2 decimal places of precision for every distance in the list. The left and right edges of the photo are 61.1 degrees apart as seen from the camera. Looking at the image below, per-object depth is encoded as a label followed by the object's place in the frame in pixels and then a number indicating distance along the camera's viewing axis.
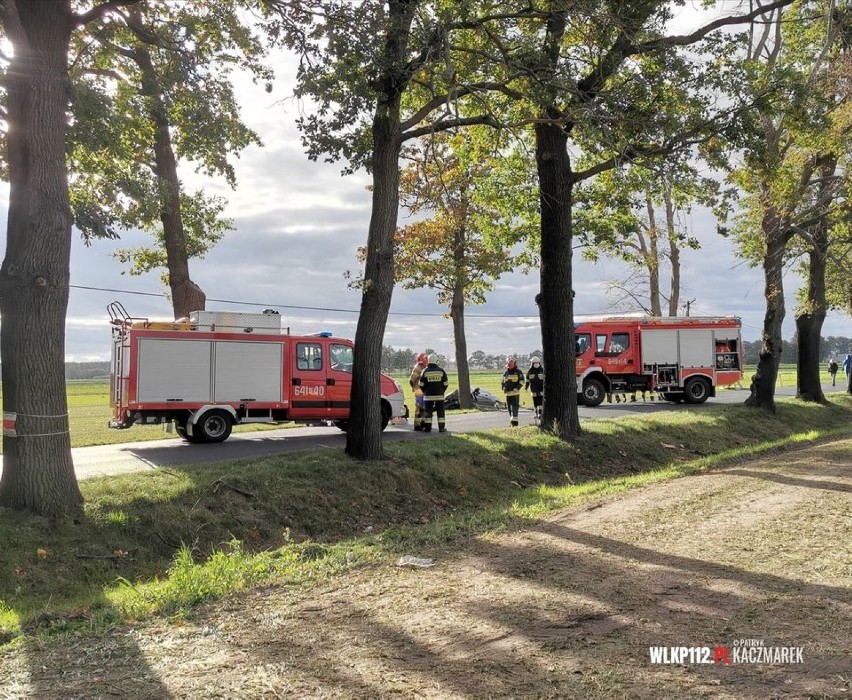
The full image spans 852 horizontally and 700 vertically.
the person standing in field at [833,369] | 45.40
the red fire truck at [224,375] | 15.06
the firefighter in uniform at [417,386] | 17.28
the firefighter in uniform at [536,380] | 19.16
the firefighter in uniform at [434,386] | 16.62
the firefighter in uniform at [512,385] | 19.00
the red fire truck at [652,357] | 26.39
